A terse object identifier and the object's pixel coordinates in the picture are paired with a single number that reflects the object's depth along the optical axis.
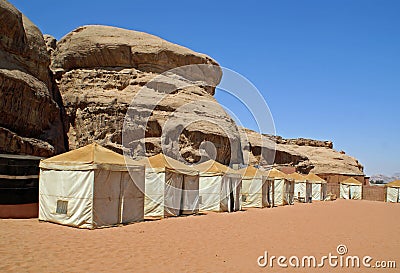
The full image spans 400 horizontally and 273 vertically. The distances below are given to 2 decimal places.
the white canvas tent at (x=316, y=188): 40.69
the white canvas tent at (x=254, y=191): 27.00
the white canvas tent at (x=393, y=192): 43.47
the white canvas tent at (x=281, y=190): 31.24
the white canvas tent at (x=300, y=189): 38.11
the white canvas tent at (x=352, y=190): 47.62
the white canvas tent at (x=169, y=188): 17.70
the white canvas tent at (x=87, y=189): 13.42
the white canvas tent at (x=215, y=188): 21.94
